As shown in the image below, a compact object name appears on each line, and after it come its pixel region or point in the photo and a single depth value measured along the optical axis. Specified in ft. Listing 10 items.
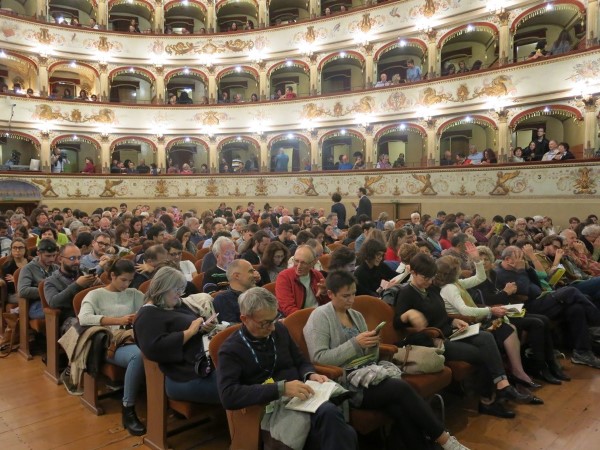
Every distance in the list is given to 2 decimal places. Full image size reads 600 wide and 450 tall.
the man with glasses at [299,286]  12.48
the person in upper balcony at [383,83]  55.22
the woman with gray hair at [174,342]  9.47
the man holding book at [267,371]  7.72
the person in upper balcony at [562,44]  44.19
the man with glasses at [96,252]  17.33
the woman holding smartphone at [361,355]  8.86
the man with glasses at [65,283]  13.23
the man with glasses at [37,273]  15.31
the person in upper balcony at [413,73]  55.57
